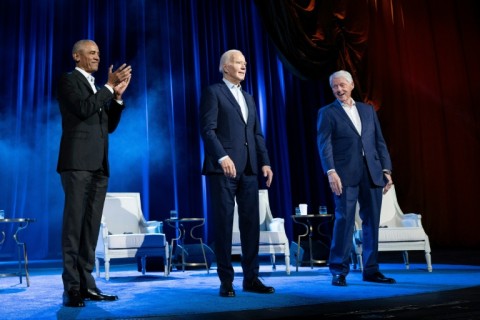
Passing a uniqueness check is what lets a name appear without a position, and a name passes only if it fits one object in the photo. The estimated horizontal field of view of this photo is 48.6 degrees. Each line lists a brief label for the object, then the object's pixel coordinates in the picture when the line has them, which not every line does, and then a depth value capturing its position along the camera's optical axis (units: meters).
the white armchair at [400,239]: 4.32
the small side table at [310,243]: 5.11
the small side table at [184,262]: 5.31
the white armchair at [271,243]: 4.58
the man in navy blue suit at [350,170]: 3.42
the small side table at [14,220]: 4.04
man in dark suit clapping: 2.64
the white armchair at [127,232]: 4.44
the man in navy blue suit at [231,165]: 2.93
